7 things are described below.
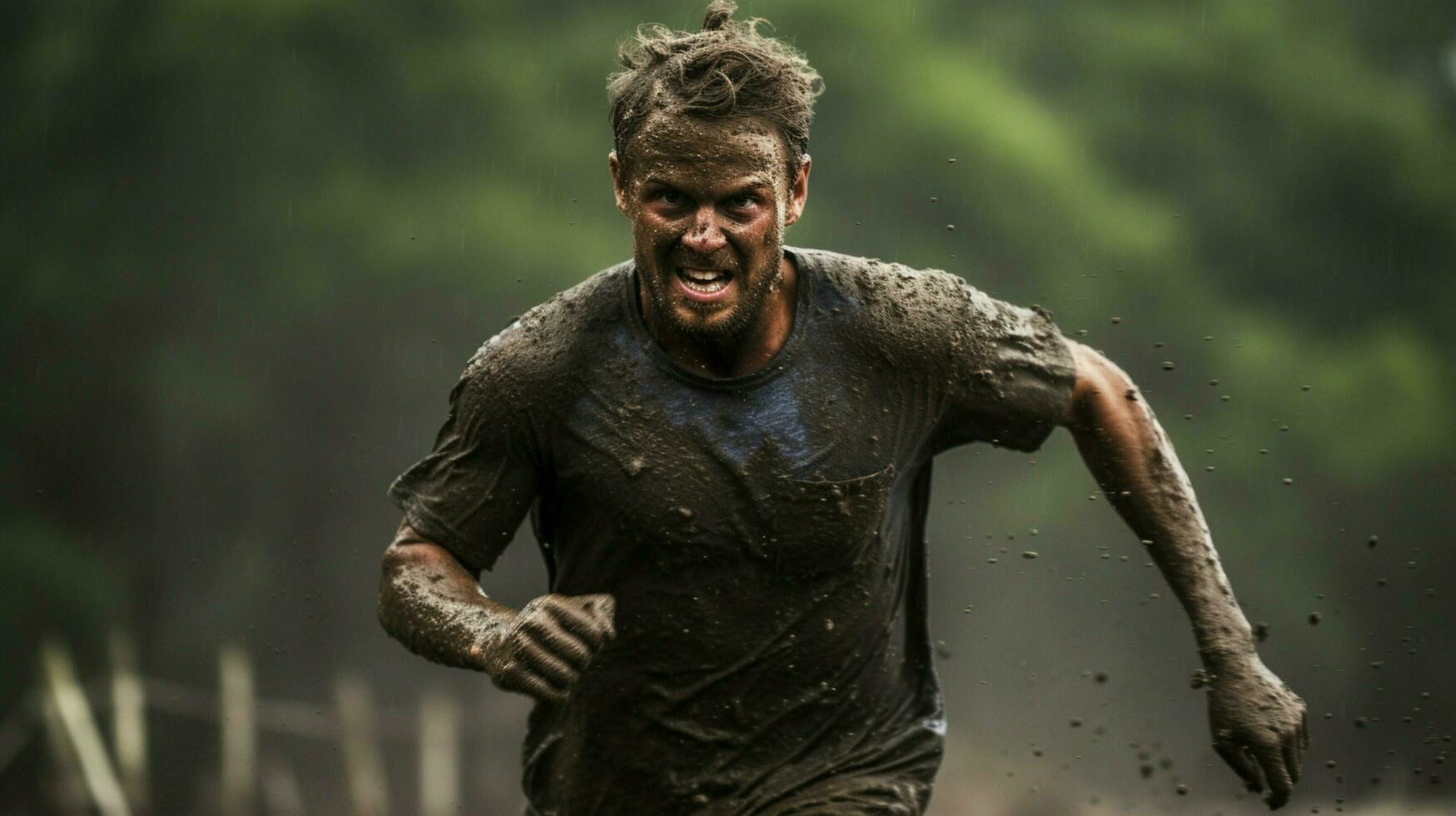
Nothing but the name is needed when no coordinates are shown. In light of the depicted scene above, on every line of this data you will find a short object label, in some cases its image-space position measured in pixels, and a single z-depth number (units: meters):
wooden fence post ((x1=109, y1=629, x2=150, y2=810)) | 19.61
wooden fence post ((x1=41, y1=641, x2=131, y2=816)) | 19.59
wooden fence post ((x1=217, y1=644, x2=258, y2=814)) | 19.67
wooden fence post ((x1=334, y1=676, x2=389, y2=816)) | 19.92
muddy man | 9.03
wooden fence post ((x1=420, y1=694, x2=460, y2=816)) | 19.91
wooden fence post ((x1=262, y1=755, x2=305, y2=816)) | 19.69
